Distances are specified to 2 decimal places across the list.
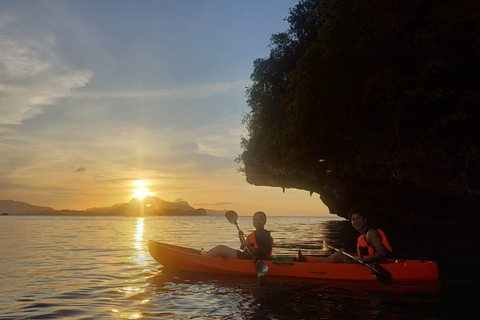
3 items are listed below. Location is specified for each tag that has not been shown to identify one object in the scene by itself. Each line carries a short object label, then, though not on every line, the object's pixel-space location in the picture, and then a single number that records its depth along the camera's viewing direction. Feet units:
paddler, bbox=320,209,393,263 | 32.19
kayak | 33.88
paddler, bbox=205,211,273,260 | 35.37
